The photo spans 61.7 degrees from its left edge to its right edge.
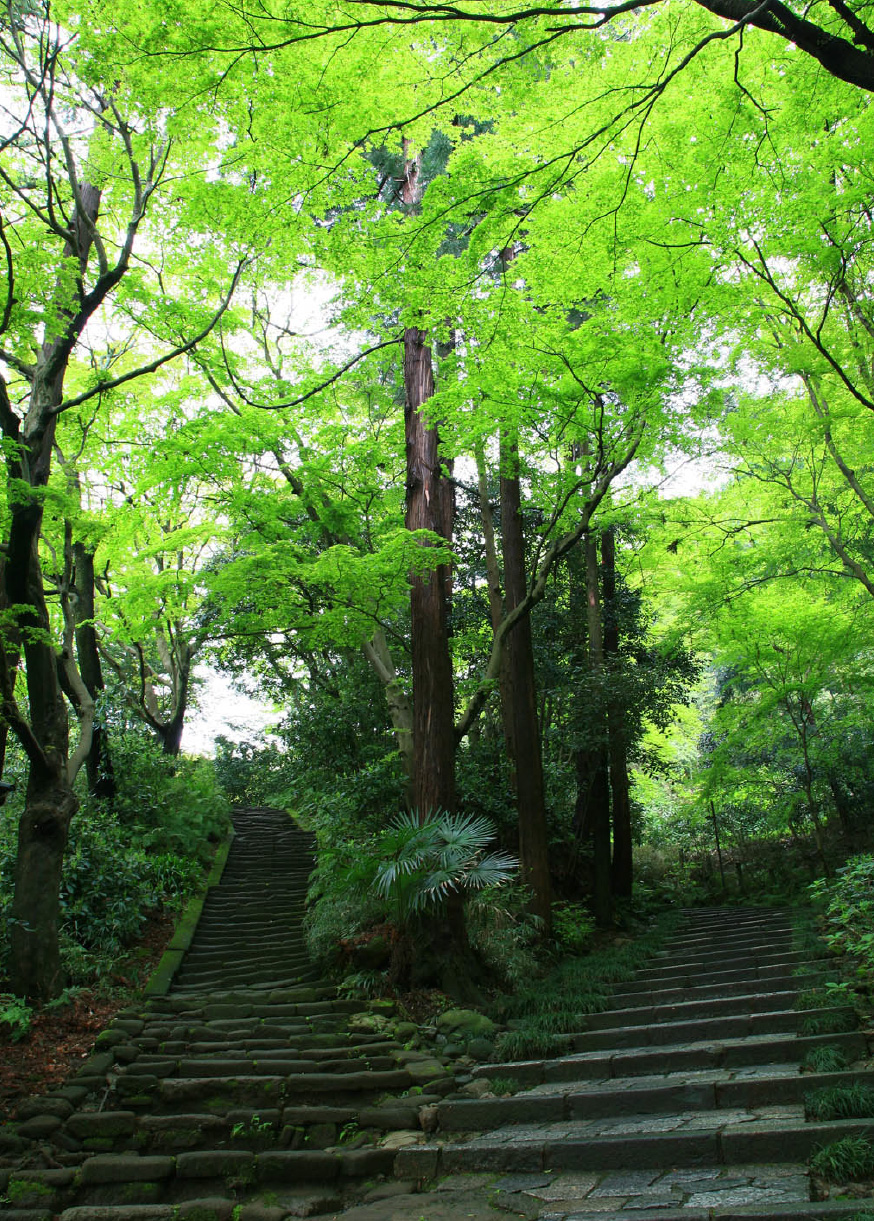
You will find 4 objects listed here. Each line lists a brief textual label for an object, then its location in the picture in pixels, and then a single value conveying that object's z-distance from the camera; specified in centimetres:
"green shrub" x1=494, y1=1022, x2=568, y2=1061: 561
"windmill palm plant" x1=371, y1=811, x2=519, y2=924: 674
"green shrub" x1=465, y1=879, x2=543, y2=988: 757
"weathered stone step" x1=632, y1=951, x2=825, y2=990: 659
